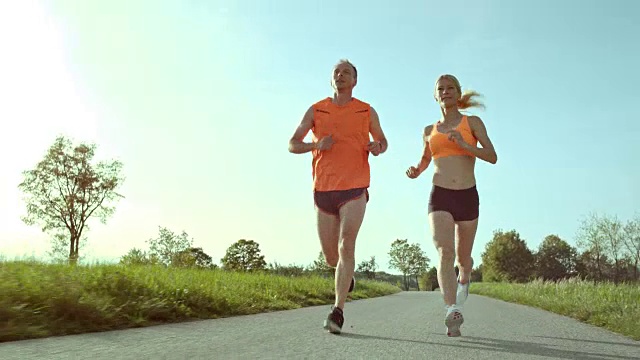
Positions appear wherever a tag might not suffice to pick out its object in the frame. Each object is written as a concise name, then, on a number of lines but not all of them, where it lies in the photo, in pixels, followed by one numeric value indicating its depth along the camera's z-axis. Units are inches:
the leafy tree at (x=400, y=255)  3491.6
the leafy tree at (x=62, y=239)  1798.7
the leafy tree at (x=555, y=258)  3447.3
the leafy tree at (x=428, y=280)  4264.8
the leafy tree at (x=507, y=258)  3161.9
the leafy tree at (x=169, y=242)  1779.0
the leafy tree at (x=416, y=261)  3585.1
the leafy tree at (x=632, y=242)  2059.5
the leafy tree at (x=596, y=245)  2037.4
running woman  224.2
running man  226.2
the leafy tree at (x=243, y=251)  2684.5
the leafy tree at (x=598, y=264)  2182.9
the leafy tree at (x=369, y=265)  2503.1
